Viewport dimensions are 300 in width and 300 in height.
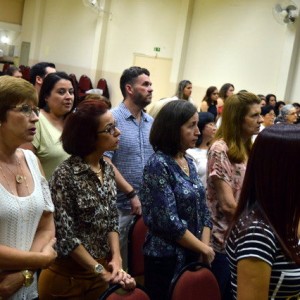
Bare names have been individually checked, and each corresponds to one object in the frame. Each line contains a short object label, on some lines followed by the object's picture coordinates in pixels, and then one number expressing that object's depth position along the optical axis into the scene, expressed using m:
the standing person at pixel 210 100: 8.48
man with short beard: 3.26
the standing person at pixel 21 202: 1.91
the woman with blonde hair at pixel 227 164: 2.95
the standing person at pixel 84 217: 2.26
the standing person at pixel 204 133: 3.73
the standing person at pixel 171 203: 2.50
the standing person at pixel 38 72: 4.25
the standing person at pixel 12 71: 6.22
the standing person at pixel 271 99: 8.74
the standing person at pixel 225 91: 8.55
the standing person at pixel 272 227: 1.43
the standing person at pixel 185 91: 7.49
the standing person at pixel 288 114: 6.56
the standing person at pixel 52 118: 3.00
